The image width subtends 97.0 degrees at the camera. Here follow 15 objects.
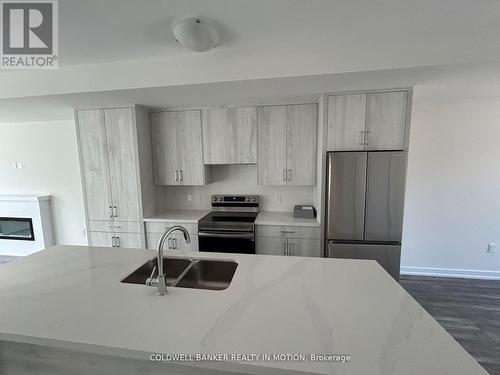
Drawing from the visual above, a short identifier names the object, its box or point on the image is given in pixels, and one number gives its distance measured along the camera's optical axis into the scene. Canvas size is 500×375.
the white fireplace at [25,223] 3.94
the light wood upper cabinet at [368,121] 2.39
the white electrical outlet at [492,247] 3.01
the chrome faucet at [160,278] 1.18
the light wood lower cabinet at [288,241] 2.73
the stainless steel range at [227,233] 2.76
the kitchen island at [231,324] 0.80
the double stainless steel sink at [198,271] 1.61
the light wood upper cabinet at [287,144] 2.86
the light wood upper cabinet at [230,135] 2.98
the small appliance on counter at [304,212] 2.98
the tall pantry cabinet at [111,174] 2.90
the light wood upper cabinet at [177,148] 3.10
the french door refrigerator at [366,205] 2.40
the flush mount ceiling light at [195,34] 1.48
